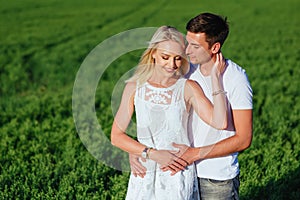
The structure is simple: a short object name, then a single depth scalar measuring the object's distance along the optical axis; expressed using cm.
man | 590
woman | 563
